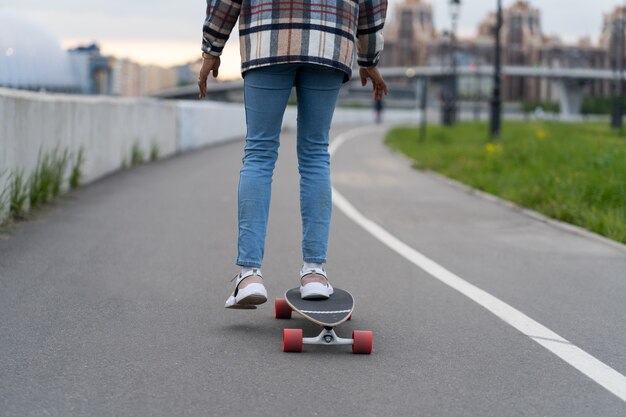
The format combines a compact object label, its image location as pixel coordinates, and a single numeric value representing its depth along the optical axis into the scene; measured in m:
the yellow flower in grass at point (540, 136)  22.48
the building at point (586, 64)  171.65
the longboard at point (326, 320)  4.12
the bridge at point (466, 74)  121.00
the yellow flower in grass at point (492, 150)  19.12
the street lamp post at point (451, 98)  49.33
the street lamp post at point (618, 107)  42.09
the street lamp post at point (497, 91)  28.17
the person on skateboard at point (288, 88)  4.39
